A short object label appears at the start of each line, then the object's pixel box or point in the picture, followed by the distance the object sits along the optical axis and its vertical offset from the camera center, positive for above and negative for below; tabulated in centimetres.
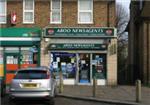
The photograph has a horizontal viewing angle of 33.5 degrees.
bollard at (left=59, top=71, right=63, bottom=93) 1330 -167
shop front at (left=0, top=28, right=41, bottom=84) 1678 +36
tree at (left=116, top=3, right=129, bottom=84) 3526 +300
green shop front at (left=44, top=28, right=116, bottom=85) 1651 +16
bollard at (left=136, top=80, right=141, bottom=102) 1072 -162
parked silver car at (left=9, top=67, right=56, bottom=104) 1009 -136
